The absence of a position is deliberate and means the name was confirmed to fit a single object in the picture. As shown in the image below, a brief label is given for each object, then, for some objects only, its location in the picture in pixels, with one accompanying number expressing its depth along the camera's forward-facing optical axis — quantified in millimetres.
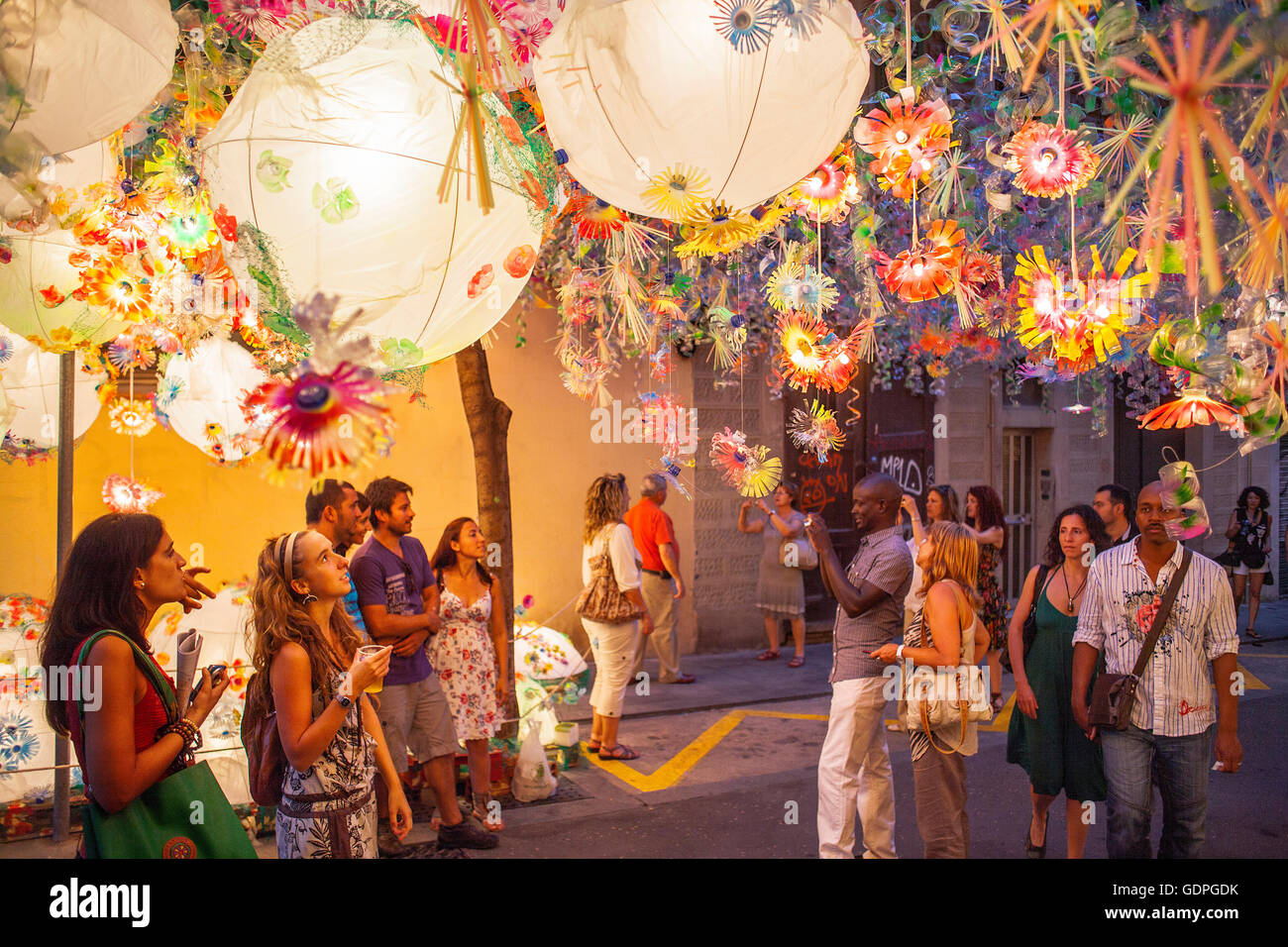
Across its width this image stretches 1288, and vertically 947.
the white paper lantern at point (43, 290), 3102
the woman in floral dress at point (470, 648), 4727
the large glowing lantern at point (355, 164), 1979
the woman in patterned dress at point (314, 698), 2676
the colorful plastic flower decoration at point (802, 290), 3490
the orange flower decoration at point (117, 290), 3086
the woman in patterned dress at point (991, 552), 5738
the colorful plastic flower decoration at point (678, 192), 2234
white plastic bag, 5246
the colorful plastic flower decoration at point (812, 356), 3398
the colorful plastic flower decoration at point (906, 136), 2859
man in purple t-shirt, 4340
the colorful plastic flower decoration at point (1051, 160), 2775
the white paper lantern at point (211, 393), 4422
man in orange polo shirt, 7379
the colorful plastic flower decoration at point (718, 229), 2354
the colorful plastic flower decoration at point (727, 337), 4375
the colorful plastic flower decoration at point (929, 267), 2969
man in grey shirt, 3885
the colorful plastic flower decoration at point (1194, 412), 2230
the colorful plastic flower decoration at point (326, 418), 1501
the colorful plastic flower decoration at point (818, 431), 3654
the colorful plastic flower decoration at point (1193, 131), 1387
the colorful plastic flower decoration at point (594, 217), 3160
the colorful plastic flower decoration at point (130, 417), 5191
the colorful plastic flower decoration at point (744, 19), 2016
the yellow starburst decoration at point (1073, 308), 2695
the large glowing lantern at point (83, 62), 1956
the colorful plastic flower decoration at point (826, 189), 3195
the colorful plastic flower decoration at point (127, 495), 4824
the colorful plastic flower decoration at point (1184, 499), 2869
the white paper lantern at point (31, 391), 3930
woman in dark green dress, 4086
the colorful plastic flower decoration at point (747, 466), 3695
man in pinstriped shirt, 3479
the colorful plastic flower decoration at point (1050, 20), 1442
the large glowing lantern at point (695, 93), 2037
